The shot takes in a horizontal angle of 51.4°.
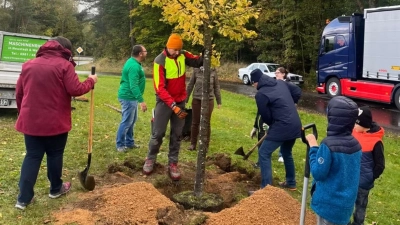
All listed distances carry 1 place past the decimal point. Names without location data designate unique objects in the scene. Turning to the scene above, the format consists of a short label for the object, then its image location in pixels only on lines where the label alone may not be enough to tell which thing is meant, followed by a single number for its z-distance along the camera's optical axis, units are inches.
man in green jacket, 283.6
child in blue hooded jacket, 136.1
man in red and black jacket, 223.0
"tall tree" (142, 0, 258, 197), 189.3
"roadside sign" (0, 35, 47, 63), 447.8
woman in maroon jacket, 180.4
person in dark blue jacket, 221.5
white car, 1069.1
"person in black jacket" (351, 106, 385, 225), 167.6
